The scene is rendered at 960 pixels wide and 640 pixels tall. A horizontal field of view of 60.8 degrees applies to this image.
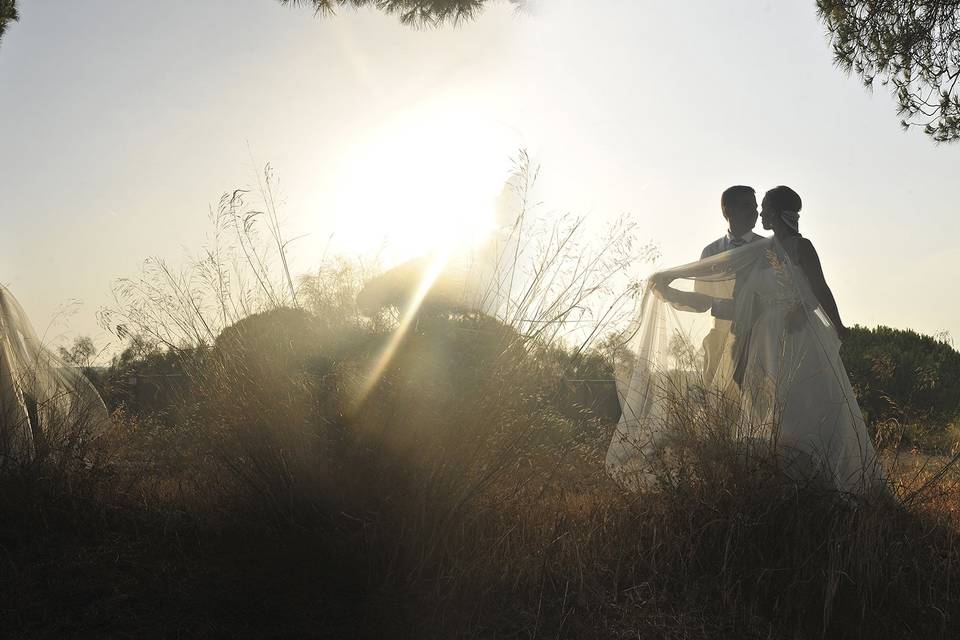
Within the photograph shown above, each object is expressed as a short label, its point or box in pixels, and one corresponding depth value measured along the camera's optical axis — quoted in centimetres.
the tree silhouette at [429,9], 652
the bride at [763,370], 367
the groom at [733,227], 455
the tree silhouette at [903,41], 626
